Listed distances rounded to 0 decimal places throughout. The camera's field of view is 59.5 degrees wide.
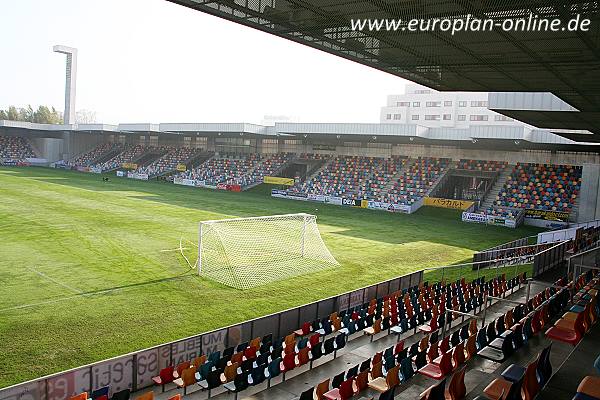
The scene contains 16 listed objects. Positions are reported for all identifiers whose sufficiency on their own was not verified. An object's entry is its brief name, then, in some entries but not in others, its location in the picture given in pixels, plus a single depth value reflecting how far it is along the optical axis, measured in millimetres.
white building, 95044
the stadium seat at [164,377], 10828
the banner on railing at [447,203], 46406
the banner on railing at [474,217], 42062
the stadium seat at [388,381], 9711
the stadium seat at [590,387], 6821
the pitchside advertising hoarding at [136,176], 70250
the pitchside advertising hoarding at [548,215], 41016
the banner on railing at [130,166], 77250
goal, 21188
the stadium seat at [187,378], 10500
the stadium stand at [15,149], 82188
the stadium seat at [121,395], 9047
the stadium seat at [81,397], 8391
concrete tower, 91725
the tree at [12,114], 126000
